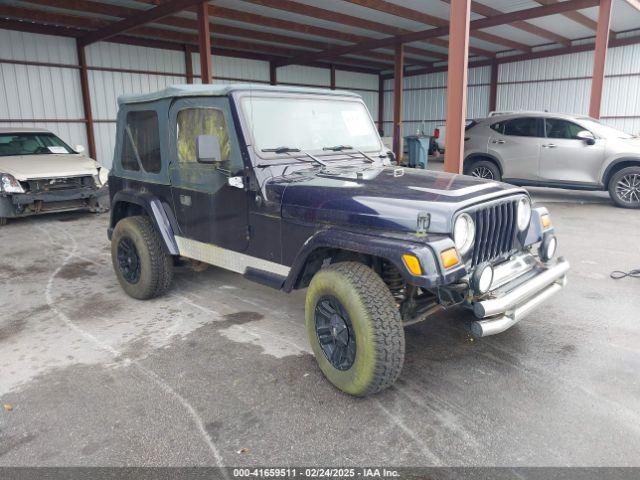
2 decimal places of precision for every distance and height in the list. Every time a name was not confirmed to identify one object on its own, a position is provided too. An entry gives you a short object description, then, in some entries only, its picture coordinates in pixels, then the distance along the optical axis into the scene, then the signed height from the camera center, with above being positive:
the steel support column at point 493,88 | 19.91 +1.87
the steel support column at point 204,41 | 9.84 +1.93
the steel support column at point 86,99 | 13.55 +1.09
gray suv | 8.88 -0.37
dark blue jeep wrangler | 2.71 -0.55
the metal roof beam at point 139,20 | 10.16 +2.67
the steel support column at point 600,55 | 10.90 +1.71
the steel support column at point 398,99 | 15.53 +1.22
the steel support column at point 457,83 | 6.57 +0.70
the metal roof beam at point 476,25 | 11.64 +2.93
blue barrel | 13.03 -0.42
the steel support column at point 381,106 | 23.48 +1.40
